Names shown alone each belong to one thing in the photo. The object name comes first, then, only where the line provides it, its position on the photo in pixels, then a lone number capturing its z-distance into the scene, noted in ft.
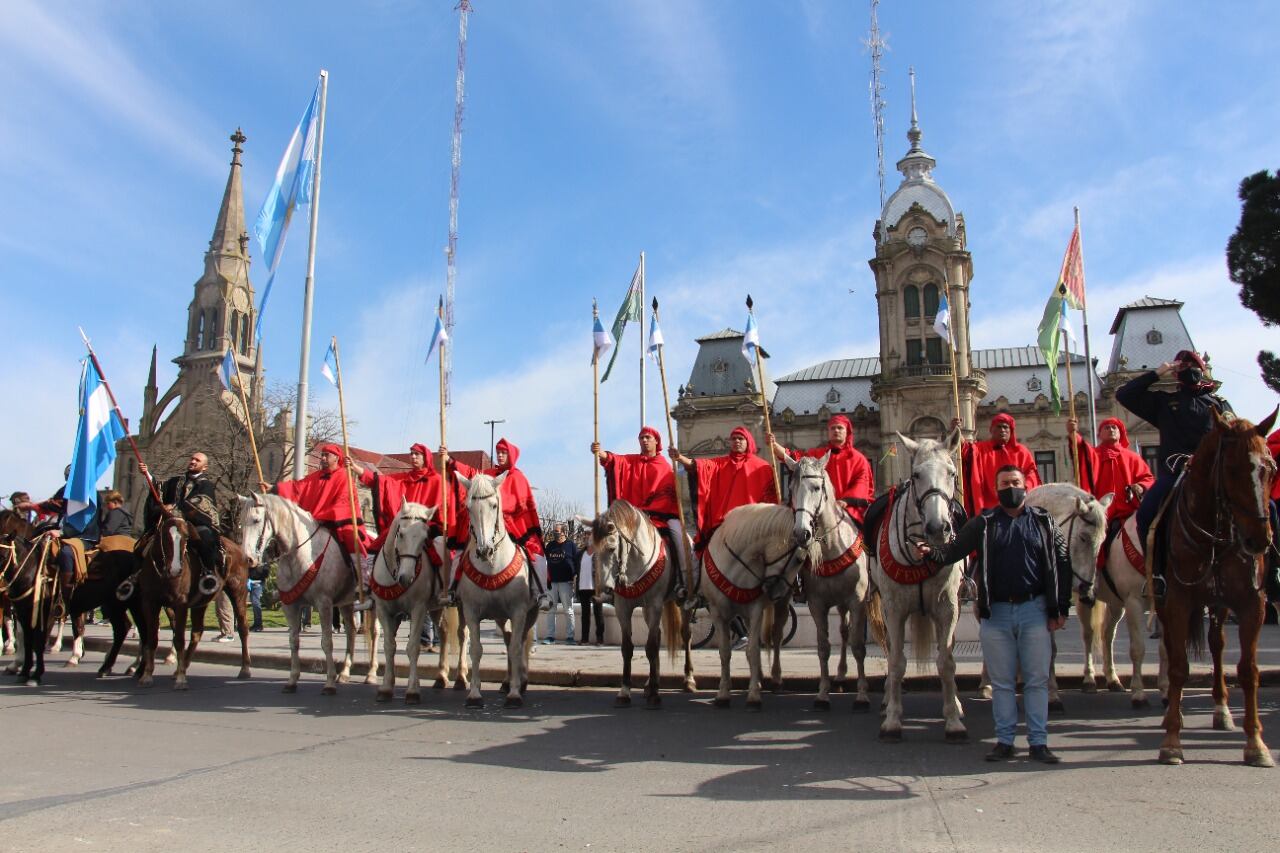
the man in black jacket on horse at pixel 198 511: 40.91
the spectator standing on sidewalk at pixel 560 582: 63.36
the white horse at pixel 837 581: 31.65
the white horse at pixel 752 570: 31.65
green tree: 95.20
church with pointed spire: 290.15
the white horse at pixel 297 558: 37.52
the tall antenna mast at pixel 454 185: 250.88
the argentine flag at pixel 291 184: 54.24
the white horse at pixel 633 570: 31.78
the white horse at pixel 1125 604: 30.22
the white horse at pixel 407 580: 34.81
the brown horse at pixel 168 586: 39.19
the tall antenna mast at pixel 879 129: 260.21
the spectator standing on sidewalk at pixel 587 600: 60.34
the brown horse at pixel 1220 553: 21.54
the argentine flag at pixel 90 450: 44.86
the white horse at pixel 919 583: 25.23
